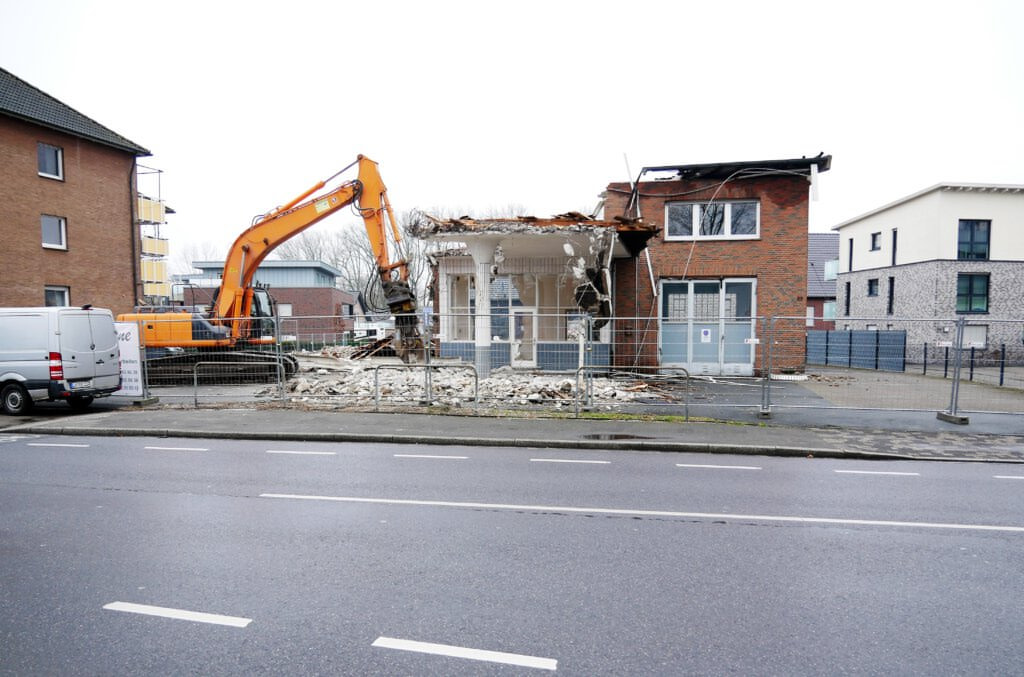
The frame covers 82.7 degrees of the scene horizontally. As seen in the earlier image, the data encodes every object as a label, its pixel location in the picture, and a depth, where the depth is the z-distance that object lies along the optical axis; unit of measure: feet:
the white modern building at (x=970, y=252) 94.17
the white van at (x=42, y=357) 39.27
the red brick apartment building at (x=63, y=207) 66.28
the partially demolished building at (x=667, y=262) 53.36
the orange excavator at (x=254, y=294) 50.70
